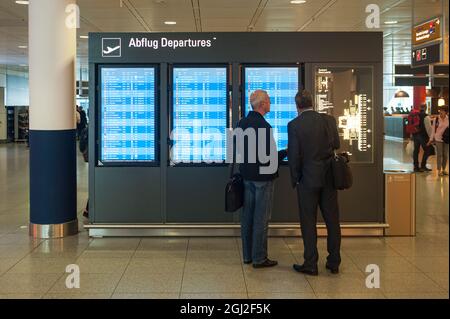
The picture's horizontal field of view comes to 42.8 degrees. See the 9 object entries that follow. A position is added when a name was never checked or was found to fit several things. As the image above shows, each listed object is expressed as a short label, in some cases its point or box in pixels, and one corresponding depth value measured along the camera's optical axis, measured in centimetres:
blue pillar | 668
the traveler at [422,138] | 1417
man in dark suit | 511
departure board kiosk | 672
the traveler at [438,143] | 1212
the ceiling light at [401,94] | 3158
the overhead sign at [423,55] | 557
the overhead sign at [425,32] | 601
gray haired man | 530
